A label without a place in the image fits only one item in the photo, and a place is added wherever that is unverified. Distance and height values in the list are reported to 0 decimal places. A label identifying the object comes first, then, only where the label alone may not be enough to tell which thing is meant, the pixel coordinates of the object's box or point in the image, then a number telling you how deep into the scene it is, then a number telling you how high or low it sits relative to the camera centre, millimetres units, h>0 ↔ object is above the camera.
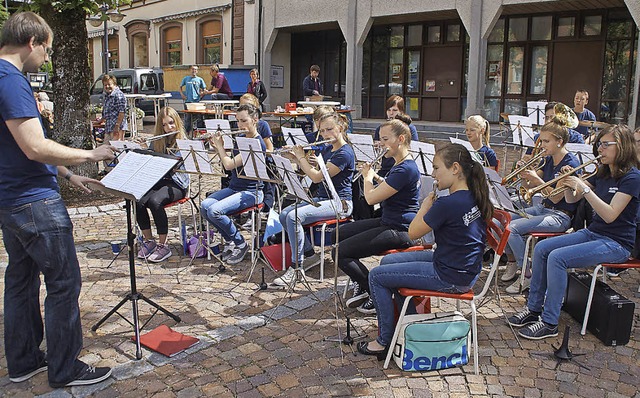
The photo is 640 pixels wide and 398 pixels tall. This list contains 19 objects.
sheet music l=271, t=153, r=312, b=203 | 4656 -567
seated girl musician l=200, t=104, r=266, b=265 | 5914 -952
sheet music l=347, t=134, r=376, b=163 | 6734 -457
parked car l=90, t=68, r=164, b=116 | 20266 +639
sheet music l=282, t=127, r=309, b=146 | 7412 -396
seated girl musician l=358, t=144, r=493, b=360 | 3562 -713
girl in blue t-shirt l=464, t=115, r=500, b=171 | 6085 -300
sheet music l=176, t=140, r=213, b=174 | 5605 -467
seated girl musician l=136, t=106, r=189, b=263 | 6164 -983
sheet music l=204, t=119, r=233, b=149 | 6745 -292
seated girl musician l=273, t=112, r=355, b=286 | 5324 -892
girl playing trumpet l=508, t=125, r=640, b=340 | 4172 -832
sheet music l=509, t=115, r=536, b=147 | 7608 -295
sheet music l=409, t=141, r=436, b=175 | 5461 -433
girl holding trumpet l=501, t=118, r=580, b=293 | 5070 -849
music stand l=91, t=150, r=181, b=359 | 3812 -499
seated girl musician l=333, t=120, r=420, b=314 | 4496 -796
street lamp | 9284 +1434
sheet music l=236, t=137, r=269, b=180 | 5070 -440
